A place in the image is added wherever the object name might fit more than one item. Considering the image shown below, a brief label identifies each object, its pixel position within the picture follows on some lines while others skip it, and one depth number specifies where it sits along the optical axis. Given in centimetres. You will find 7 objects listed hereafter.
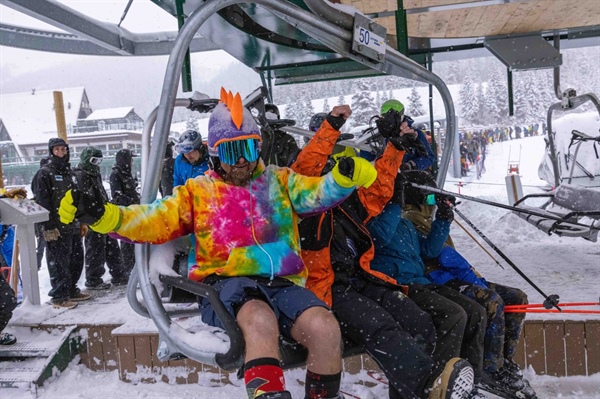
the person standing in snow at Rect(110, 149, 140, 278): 539
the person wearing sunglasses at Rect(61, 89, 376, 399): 177
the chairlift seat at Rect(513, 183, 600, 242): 376
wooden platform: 321
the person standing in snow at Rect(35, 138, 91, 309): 457
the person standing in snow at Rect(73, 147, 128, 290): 494
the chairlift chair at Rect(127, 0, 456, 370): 167
